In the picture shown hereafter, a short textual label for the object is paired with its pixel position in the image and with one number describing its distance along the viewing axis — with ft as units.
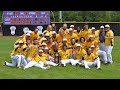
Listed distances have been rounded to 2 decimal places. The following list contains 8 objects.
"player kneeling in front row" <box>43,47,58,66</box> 29.09
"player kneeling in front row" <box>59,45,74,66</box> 29.55
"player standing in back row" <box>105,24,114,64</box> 31.11
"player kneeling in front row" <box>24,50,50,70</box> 27.68
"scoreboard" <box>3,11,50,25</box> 71.15
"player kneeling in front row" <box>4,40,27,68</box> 28.02
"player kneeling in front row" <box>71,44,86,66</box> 29.30
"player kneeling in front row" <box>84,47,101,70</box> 28.20
